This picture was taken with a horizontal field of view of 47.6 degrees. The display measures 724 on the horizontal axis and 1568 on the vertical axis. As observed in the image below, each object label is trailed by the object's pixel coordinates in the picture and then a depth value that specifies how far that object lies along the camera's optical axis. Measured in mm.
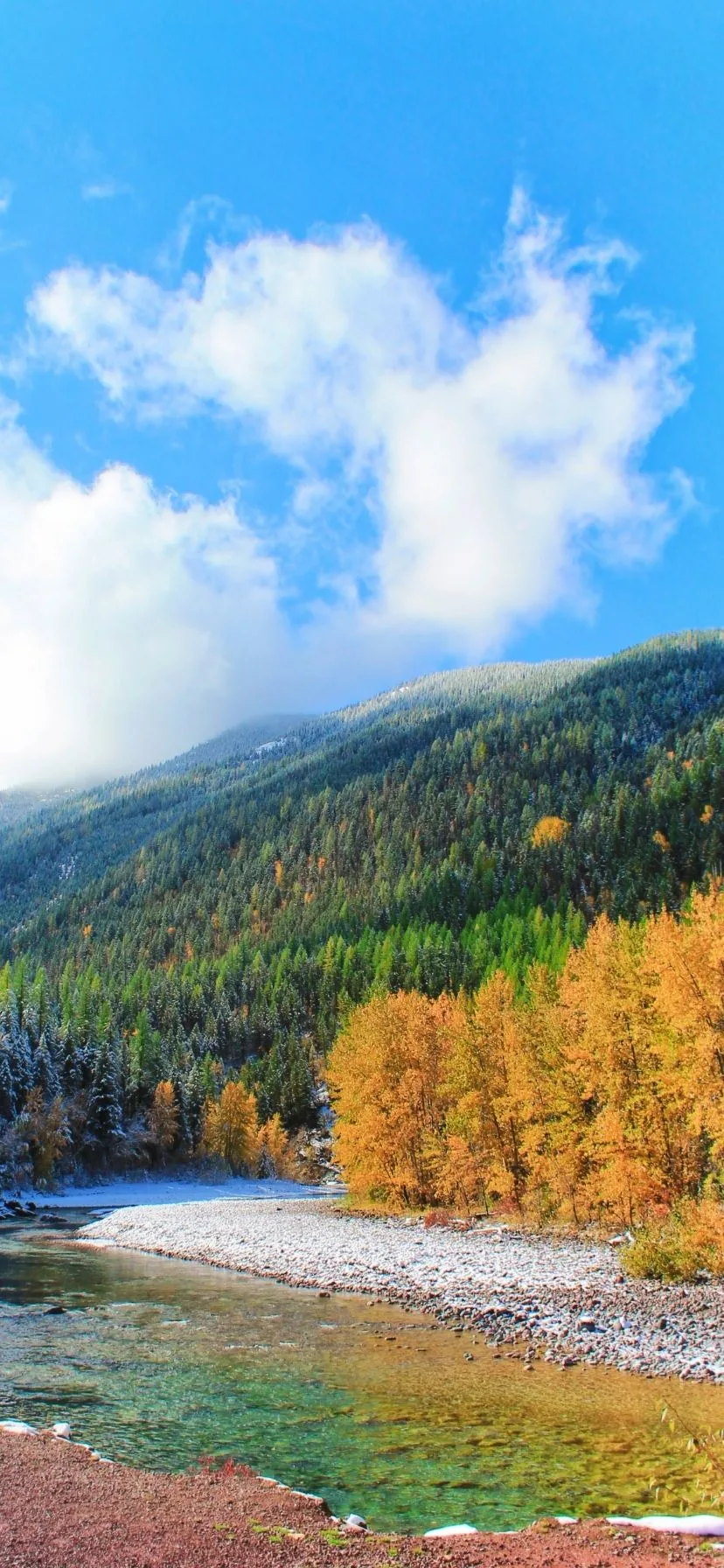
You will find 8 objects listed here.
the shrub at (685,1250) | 27844
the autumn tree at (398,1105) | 56250
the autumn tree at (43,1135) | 85938
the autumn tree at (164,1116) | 102562
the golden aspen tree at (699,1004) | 30234
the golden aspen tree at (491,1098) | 48438
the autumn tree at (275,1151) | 102625
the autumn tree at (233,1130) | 100438
